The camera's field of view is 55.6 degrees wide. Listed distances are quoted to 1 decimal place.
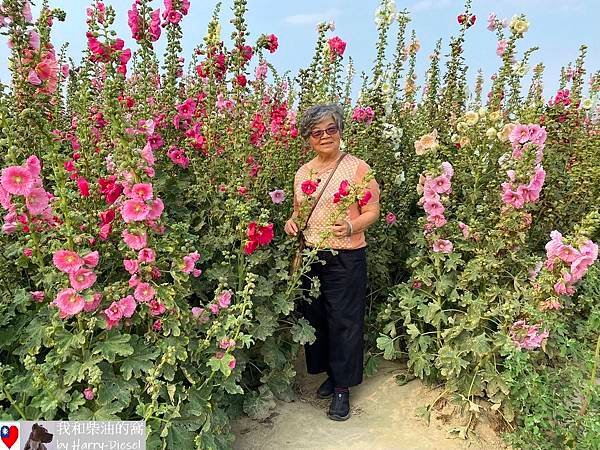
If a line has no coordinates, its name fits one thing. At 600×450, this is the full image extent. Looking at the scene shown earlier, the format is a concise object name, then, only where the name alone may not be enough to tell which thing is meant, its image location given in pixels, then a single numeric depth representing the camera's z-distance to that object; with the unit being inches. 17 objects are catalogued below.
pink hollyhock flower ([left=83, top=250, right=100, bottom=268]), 95.5
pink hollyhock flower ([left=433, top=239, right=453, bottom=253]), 139.3
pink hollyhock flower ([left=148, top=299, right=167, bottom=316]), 102.3
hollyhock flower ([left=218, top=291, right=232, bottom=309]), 112.5
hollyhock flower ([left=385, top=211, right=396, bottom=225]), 158.4
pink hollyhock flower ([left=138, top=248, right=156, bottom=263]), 98.3
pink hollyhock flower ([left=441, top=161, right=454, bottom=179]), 138.6
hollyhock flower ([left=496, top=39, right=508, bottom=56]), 175.5
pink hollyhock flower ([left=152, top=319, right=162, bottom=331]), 105.3
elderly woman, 132.2
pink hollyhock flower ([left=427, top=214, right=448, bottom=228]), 139.9
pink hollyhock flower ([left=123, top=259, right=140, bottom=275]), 98.6
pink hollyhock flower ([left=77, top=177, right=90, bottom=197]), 98.8
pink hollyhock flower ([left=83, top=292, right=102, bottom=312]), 96.5
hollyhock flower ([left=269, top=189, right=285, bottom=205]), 138.1
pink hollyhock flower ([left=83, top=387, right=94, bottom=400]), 97.7
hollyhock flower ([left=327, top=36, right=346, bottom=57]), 160.4
